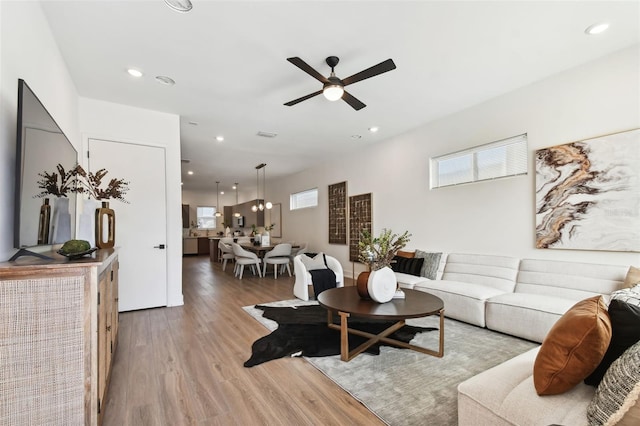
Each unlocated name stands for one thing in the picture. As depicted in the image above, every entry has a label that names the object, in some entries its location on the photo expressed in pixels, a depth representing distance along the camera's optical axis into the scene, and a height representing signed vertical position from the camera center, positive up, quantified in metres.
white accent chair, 4.81 -0.93
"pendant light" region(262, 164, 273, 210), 9.04 +1.42
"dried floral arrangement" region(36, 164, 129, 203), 1.93 +0.31
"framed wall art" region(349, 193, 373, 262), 6.21 +0.03
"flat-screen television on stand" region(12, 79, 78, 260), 1.60 +0.28
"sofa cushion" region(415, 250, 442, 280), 4.45 -0.71
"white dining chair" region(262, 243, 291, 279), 6.83 -0.83
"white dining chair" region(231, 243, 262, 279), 6.74 -0.85
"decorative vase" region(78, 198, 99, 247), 2.48 +0.02
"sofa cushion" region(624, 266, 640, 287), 2.63 -0.56
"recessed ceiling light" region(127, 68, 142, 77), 3.20 +1.66
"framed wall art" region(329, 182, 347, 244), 6.96 +0.17
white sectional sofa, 1.25 -0.81
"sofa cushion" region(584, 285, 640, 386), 1.19 -0.48
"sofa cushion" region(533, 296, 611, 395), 1.19 -0.56
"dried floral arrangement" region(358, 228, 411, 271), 2.98 -0.35
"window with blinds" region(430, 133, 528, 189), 3.87 +0.81
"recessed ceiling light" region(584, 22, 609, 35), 2.60 +1.69
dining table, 7.08 -0.67
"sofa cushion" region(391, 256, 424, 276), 4.60 -0.74
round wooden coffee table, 2.54 -0.81
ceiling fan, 2.55 +1.34
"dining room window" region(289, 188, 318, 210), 8.35 +0.65
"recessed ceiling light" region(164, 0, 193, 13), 2.22 +1.67
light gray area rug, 1.95 -1.27
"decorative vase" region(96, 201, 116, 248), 2.66 -0.03
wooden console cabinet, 1.28 -0.54
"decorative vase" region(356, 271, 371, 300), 2.96 -0.66
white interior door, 4.11 +0.07
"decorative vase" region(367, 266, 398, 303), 2.86 -0.64
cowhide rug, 2.84 -1.27
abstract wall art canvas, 2.90 +0.24
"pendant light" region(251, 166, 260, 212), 9.11 +1.41
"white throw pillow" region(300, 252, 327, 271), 5.06 -0.73
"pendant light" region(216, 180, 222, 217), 13.26 +0.98
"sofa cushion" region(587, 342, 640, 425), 0.95 -0.61
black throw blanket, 4.42 -0.90
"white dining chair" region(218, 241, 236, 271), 8.10 -0.84
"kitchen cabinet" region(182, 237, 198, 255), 12.53 -0.98
